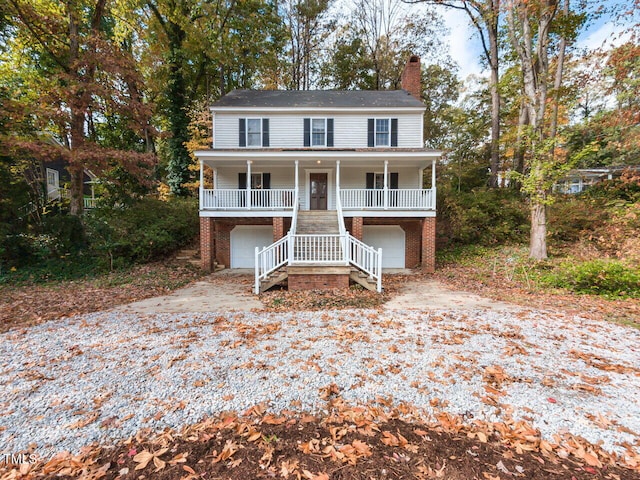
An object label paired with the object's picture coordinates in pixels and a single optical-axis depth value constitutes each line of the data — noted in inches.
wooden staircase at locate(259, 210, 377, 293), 337.4
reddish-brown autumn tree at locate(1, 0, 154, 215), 398.9
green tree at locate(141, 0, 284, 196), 706.8
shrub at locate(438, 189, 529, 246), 542.6
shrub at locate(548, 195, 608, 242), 489.7
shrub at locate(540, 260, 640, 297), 294.7
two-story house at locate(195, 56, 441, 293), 464.4
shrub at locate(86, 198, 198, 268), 428.8
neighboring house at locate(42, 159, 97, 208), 797.7
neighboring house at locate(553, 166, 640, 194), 608.1
